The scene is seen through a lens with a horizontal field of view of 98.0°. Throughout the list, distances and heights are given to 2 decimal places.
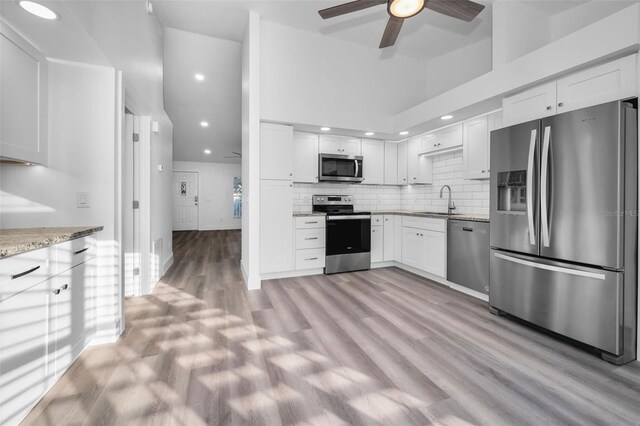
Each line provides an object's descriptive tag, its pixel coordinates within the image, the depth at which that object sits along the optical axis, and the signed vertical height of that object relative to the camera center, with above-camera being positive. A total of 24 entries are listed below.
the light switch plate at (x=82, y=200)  2.03 +0.08
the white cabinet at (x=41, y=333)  1.22 -0.64
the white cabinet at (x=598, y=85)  1.90 +0.94
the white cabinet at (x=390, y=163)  4.70 +0.82
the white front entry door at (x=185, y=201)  9.90 +0.36
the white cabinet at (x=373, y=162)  4.55 +0.82
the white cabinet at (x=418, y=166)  4.43 +0.72
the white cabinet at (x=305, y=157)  4.12 +0.80
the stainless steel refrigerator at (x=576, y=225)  1.82 -0.10
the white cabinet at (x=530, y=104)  2.36 +0.97
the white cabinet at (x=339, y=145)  4.27 +1.04
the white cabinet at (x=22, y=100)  1.56 +0.68
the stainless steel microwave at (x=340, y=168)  4.21 +0.67
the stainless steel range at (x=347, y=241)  4.02 -0.44
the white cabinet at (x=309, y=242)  3.91 -0.44
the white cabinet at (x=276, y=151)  3.66 +0.80
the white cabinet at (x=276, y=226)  3.67 -0.20
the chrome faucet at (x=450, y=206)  3.97 +0.08
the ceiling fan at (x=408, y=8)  2.09 +1.61
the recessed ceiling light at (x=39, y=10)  1.39 +1.03
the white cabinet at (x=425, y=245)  3.53 -0.46
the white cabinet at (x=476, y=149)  3.33 +0.78
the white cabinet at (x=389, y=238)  4.36 -0.42
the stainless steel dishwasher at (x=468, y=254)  2.96 -0.48
